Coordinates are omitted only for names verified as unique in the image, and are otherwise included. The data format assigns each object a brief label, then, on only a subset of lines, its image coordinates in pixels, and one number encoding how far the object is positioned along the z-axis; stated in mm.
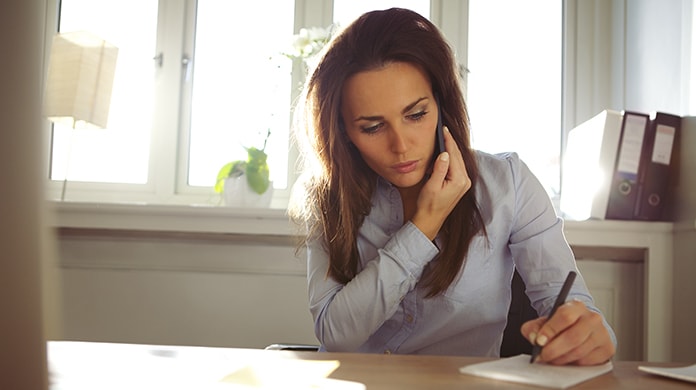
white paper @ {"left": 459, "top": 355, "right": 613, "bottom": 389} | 731
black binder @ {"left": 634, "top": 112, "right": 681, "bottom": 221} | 1922
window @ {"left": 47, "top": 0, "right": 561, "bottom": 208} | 2438
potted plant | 2127
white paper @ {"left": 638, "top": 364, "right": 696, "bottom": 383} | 767
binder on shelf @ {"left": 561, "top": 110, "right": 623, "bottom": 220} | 1939
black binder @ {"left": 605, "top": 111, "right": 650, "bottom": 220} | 1934
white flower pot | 2121
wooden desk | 706
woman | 1254
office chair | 1351
